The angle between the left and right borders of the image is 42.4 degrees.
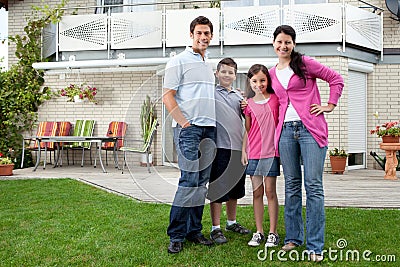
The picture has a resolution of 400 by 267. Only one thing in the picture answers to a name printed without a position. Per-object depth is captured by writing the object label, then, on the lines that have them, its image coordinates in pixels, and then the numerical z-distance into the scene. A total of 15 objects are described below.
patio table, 9.00
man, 3.68
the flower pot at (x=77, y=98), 10.96
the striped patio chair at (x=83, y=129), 10.98
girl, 3.79
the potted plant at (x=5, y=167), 8.87
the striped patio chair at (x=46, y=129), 10.85
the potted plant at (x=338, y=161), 9.41
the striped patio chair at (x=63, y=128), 10.92
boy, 3.88
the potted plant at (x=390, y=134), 8.69
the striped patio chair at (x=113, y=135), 9.40
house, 9.65
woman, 3.51
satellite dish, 10.36
